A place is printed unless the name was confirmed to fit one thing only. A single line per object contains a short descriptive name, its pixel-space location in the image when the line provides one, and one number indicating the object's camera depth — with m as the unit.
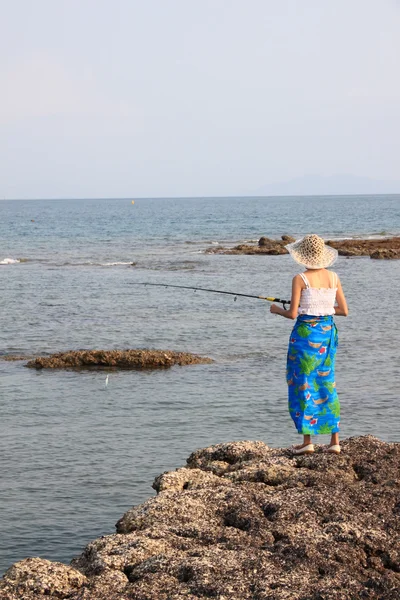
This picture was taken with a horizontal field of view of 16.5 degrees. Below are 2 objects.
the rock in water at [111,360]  26.06
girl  12.56
